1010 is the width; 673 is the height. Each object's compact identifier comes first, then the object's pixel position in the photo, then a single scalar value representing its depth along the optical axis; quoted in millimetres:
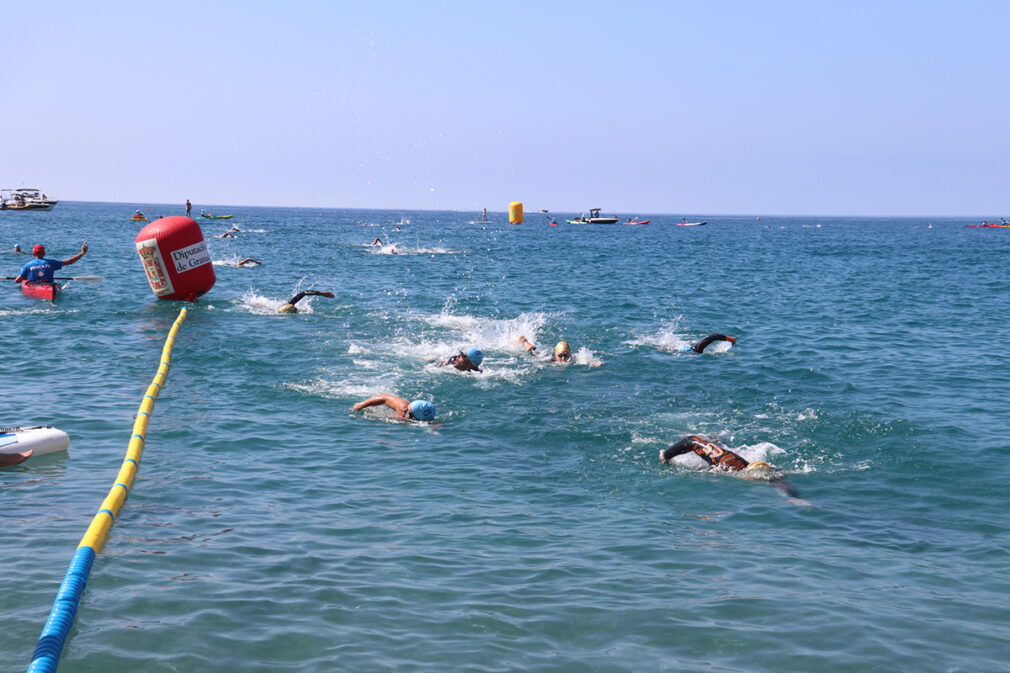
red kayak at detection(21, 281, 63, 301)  26797
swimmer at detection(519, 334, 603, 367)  19531
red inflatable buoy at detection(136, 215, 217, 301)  25672
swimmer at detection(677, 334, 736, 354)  20109
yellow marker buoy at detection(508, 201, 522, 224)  142000
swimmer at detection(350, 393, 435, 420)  14289
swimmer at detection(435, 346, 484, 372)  17859
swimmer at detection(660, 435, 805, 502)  12070
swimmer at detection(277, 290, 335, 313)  26359
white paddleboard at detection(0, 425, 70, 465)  11062
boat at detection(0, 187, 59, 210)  123375
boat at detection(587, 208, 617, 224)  144875
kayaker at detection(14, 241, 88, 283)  27062
